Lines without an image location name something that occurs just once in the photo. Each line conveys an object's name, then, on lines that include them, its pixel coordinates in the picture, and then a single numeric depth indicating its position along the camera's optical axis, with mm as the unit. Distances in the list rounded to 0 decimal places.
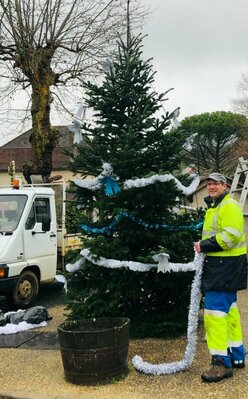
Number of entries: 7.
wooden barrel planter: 4633
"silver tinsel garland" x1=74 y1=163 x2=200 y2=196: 5578
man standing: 4636
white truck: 8398
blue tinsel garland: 5899
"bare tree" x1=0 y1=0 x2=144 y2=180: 14641
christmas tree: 5922
